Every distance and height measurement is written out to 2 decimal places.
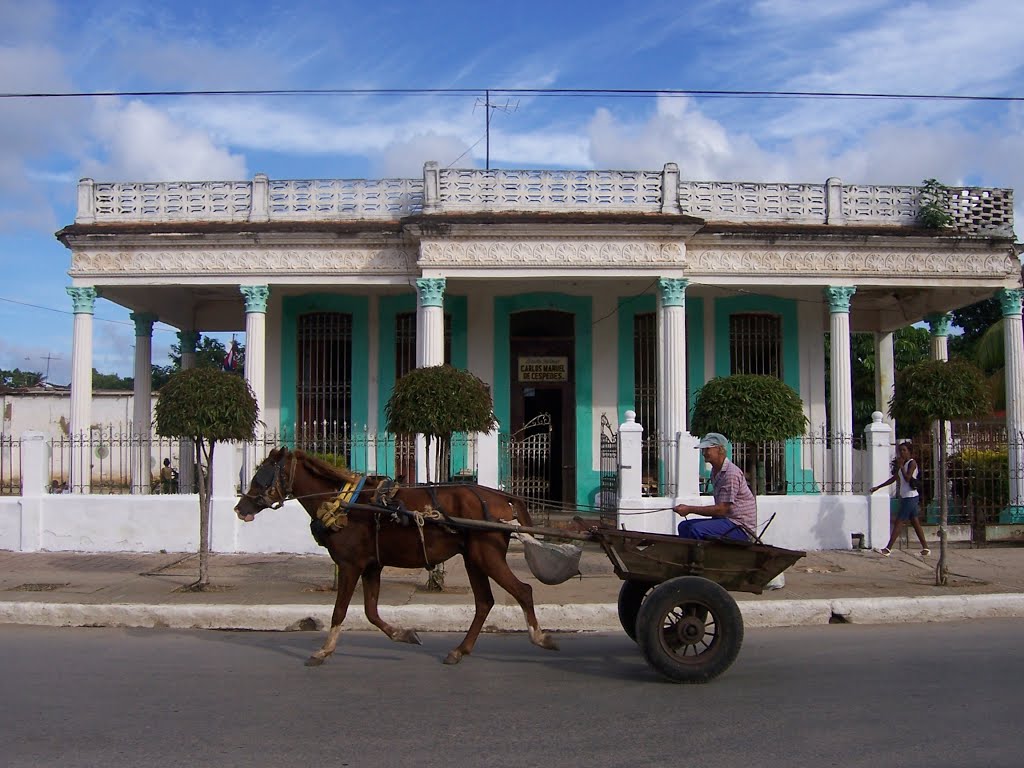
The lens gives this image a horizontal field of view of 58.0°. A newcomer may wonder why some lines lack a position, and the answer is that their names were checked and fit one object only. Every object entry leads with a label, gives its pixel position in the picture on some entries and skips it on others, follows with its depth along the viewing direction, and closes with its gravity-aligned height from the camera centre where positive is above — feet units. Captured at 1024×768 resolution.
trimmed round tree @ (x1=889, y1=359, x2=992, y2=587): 38.06 +1.61
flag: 78.07 +6.35
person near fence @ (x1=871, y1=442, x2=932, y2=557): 42.27 -3.03
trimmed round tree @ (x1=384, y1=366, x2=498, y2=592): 34.04 +1.06
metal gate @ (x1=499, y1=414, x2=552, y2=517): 48.70 -1.92
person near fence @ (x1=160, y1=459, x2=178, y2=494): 55.16 -2.80
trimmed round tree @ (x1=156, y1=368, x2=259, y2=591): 34.22 +0.89
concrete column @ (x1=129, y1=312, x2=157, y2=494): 59.62 +4.33
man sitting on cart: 21.67 -1.75
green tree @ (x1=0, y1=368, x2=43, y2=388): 193.57 +12.63
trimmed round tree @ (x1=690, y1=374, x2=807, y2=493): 39.99 +0.98
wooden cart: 20.15 -3.41
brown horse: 22.58 -2.51
